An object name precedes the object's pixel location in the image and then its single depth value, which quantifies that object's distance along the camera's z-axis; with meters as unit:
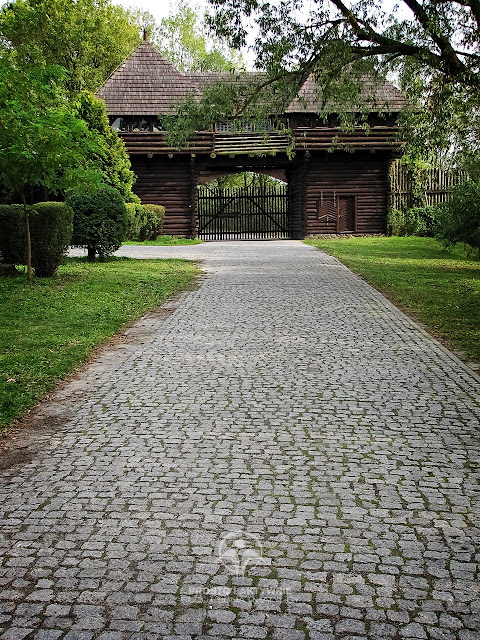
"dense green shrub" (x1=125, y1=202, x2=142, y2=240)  24.20
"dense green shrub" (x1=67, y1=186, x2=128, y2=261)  19.19
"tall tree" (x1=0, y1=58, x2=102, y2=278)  12.80
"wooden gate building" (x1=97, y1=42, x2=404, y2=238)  33.78
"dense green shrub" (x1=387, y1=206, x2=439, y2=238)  34.12
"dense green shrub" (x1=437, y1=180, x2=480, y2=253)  19.68
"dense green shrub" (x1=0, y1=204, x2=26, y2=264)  15.38
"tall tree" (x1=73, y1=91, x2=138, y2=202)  25.48
